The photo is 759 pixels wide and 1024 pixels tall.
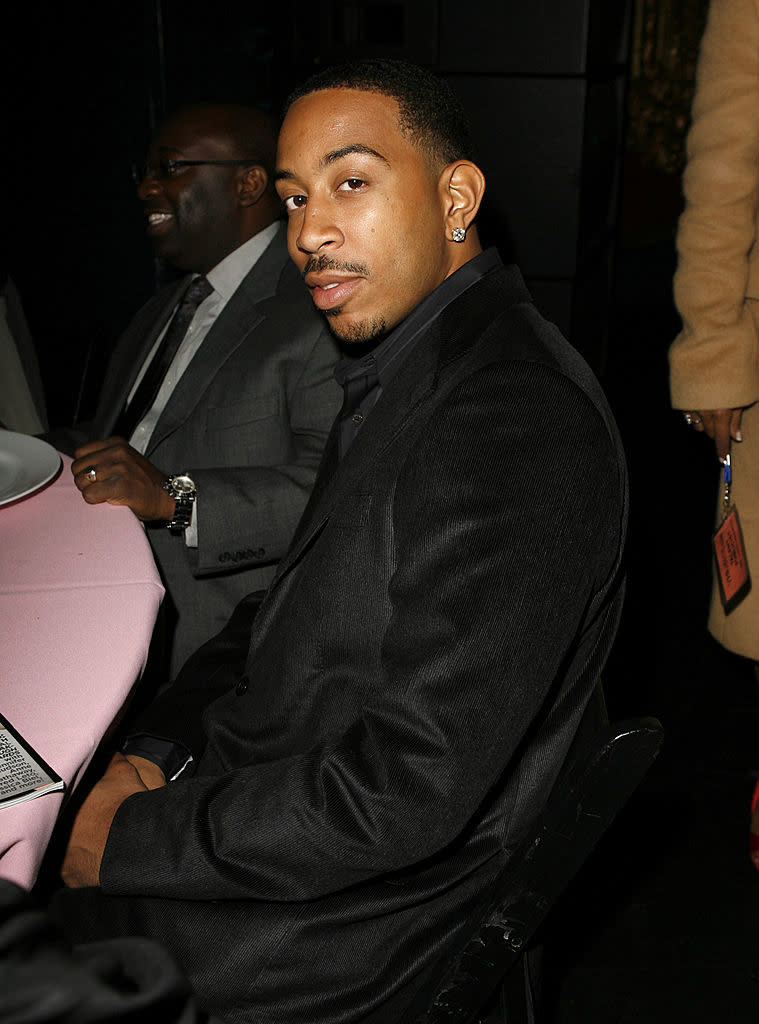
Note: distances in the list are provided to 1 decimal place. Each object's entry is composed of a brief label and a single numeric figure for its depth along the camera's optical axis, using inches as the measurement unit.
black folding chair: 33.4
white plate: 62.8
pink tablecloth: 39.1
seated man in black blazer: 35.0
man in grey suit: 72.1
